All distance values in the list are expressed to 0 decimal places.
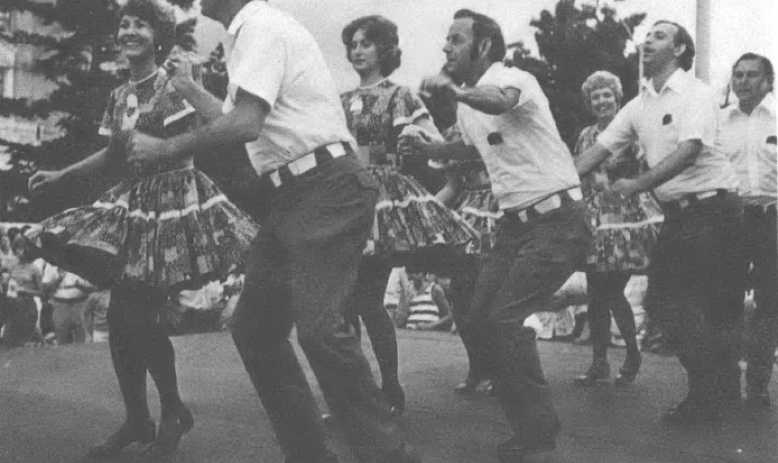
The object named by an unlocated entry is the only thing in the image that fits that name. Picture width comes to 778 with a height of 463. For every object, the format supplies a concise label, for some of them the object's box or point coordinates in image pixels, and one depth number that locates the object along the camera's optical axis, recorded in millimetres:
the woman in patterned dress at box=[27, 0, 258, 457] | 3424
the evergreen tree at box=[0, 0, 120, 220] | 5184
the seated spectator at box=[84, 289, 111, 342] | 7836
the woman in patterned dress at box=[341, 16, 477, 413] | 4371
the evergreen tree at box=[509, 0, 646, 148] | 5266
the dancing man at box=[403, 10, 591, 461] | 3377
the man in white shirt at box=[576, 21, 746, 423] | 4199
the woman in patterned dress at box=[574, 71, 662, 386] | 5395
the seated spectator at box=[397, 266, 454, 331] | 9016
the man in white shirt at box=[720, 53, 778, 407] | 4773
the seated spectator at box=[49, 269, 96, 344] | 7773
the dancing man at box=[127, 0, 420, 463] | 2723
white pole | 4137
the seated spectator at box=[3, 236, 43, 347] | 7203
